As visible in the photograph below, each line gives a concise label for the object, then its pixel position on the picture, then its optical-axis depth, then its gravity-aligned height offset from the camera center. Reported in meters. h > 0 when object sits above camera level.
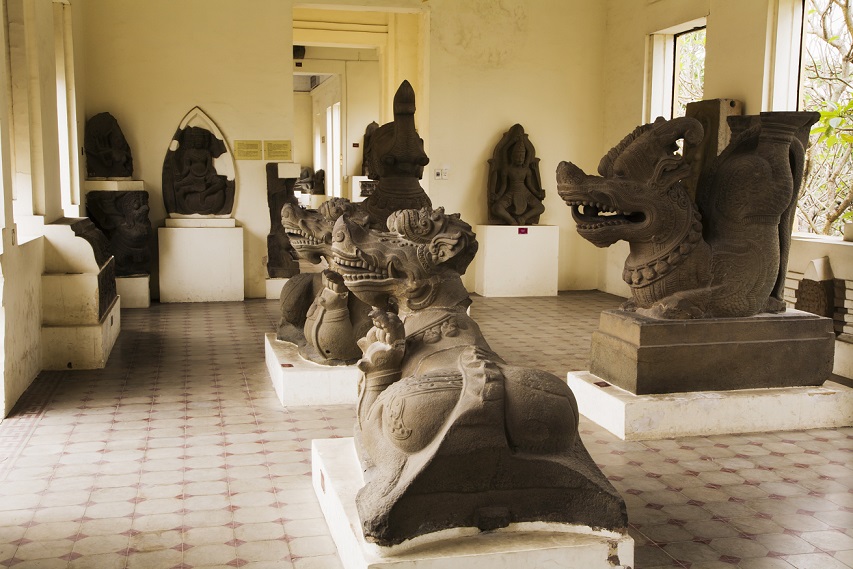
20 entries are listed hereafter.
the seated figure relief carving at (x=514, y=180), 11.21 -0.09
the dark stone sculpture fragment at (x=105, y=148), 10.10 +0.26
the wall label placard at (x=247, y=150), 10.80 +0.27
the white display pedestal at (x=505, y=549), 2.80 -1.25
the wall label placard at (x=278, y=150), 10.90 +0.27
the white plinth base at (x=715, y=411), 5.11 -1.45
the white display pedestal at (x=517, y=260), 11.13 -1.14
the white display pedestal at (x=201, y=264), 10.34 -1.14
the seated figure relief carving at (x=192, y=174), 10.59 -0.04
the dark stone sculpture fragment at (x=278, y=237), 10.80 -0.83
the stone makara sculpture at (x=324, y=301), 5.43 -0.89
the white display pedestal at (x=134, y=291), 9.93 -1.42
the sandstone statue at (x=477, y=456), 2.84 -0.97
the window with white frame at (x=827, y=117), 8.33 +0.57
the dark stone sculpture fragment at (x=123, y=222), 10.06 -0.62
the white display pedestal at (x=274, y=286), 10.66 -1.44
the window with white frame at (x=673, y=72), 10.62 +1.29
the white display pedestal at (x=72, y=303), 6.82 -1.09
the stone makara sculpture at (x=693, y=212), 5.17 -0.23
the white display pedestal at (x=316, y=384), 5.74 -1.44
